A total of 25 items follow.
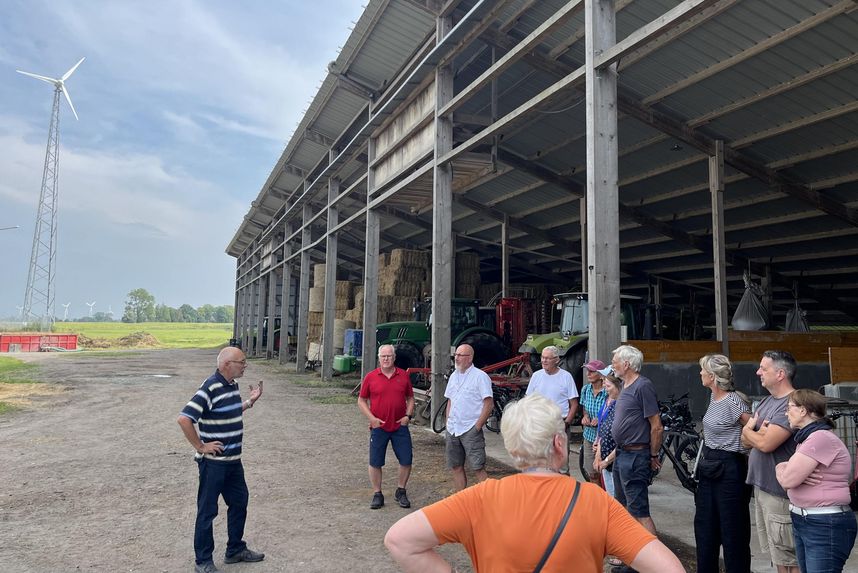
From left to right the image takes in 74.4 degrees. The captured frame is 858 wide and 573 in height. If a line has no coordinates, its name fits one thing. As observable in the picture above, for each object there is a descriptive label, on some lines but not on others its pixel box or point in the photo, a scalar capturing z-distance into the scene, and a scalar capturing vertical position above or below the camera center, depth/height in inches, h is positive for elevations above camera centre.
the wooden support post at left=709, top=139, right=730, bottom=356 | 422.0 +75.7
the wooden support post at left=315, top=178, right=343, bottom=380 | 728.3 +79.0
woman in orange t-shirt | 65.8 -22.7
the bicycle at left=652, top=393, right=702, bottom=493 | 259.3 -50.5
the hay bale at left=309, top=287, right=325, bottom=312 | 1078.4 +65.1
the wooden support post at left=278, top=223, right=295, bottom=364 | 1022.4 +54.2
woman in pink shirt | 116.3 -32.0
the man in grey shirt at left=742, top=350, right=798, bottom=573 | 130.9 -25.4
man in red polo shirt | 233.6 -32.5
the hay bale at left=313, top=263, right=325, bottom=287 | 1106.7 +114.7
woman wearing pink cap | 212.8 -23.9
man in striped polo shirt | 167.6 -35.7
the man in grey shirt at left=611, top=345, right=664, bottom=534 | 166.9 -29.7
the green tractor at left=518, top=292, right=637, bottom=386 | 435.2 +1.6
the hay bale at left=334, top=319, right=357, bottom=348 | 896.3 +5.5
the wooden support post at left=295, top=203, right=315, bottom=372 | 855.7 +63.4
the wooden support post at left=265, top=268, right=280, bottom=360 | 1171.1 +43.6
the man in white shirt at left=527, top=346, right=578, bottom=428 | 237.5 -20.3
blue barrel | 771.4 -12.7
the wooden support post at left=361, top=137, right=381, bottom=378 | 553.9 +49.4
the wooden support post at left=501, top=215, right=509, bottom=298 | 733.2 +103.9
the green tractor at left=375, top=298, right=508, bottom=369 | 585.6 -0.5
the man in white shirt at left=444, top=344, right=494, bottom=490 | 229.1 -32.5
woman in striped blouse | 140.9 -36.0
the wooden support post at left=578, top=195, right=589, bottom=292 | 603.3 +121.3
